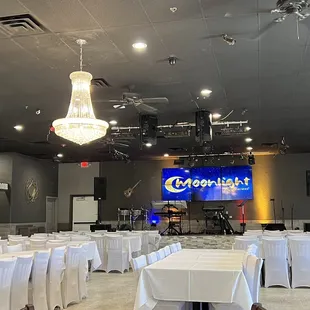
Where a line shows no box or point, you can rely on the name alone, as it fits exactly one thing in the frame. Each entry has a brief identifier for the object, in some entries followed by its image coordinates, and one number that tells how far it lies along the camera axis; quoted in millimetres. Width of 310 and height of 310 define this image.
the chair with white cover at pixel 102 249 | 11134
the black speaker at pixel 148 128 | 10443
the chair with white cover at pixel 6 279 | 4784
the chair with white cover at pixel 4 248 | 7230
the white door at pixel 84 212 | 20500
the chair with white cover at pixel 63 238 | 9632
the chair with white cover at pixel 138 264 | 4730
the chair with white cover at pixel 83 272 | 7129
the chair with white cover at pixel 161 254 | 5905
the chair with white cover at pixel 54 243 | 7839
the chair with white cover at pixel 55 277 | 6184
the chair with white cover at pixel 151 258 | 5350
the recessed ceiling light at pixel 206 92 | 9188
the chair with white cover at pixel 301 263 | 8445
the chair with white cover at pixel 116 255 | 10930
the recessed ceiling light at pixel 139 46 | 6695
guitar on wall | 20047
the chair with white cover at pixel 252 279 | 4492
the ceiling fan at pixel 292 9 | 5086
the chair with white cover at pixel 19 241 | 9109
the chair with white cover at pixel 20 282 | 5188
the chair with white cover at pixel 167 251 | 6609
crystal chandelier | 6652
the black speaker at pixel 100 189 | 19453
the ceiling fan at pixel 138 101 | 8531
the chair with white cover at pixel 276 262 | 8570
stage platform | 14852
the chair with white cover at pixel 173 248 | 7183
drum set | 19062
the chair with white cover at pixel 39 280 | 5793
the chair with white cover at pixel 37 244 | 8875
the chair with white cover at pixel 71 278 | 6641
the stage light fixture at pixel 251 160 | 17391
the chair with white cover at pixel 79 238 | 9672
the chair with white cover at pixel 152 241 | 13616
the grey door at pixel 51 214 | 19672
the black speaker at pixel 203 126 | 10367
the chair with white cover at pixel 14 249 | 7316
